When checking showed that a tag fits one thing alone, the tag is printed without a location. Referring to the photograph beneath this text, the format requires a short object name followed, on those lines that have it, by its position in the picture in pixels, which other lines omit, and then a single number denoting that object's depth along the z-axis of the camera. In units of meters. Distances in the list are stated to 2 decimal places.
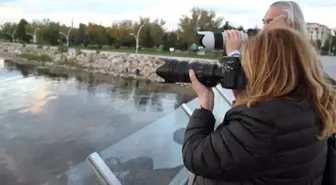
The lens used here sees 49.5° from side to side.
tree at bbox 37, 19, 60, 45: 53.25
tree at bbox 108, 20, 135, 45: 46.56
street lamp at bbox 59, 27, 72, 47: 51.53
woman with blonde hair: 1.09
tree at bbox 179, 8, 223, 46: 39.56
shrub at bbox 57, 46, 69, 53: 36.06
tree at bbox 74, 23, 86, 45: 52.72
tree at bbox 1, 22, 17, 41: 62.72
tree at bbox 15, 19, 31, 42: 60.03
